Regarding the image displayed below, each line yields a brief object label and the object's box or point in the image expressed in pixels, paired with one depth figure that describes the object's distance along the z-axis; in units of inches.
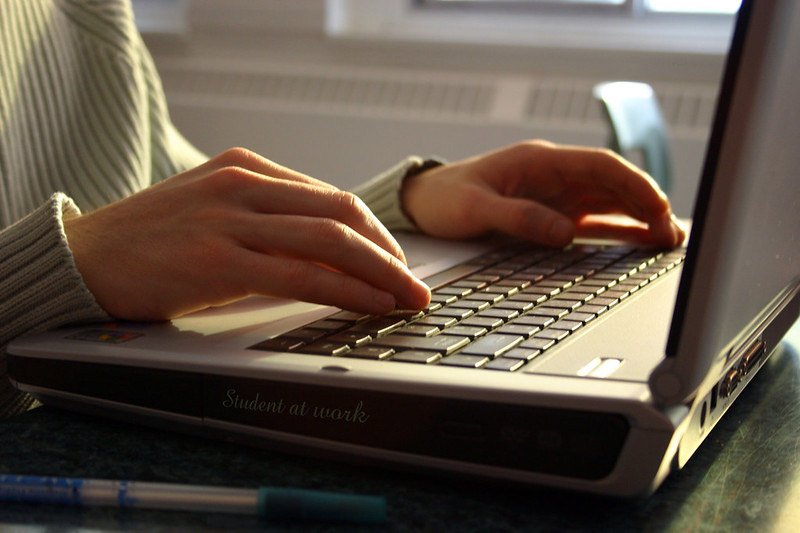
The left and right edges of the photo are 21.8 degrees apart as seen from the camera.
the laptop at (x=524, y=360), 28.8
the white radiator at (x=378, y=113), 112.7
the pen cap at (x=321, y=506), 29.8
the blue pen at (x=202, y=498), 29.8
